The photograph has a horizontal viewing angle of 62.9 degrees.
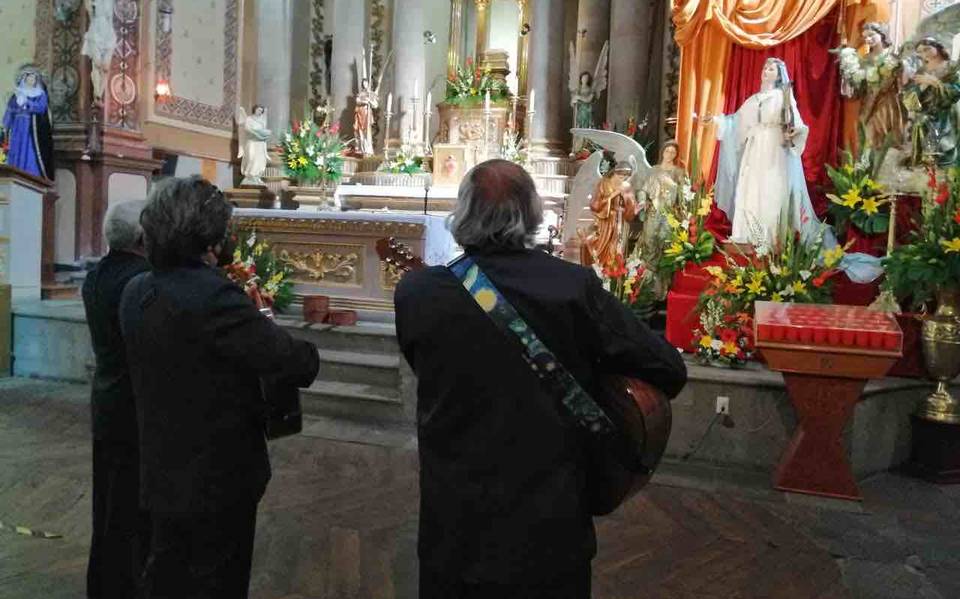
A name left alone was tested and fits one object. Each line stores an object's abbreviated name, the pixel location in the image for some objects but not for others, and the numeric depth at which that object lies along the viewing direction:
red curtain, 6.72
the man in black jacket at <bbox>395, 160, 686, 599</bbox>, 1.66
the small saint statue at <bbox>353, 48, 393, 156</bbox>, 11.82
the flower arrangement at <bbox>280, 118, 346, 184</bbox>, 9.87
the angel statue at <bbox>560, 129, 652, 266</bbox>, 6.86
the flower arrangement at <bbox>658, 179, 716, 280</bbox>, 6.25
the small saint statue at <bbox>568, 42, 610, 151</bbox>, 10.61
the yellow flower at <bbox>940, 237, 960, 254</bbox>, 4.64
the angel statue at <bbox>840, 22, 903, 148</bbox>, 6.03
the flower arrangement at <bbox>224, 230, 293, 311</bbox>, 7.03
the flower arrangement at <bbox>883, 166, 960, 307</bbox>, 4.73
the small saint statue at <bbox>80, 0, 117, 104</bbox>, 9.30
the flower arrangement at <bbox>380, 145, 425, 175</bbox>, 11.27
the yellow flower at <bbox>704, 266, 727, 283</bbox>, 5.42
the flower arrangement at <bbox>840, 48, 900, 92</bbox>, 6.04
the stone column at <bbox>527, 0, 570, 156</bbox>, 11.07
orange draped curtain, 6.63
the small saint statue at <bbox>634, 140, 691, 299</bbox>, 6.91
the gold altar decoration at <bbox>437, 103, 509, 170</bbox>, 11.46
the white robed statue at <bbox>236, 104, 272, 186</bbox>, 11.56
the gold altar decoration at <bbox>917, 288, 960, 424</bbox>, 4.82
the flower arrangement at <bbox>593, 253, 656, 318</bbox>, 6.10
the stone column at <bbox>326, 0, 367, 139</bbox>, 12.20
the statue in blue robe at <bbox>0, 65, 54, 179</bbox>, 8.90
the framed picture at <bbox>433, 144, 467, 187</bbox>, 10.95
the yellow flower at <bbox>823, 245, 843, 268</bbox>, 5.20
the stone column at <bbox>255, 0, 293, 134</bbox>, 12.52
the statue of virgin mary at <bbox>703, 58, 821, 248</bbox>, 6.25
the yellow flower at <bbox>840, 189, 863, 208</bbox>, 5.72
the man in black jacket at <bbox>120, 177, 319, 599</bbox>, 1.92
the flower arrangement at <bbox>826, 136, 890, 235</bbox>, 5.73
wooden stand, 4.07
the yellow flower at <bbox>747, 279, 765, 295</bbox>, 5.34
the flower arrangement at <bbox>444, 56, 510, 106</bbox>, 11.66
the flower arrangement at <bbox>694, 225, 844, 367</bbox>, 5.12
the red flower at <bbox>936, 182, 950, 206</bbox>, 4.90
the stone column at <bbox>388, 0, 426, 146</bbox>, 11.84
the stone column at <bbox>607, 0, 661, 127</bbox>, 10.09
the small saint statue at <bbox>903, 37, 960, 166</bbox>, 5.52
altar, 7.07
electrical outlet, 4.71
